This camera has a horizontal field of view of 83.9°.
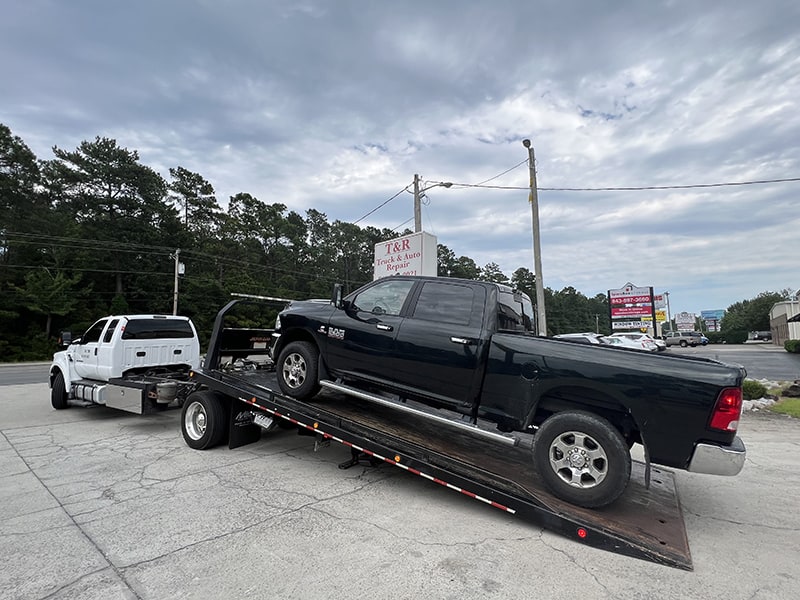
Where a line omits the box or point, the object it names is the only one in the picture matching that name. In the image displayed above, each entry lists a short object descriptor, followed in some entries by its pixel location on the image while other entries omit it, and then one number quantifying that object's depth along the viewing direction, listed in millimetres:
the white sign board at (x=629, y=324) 45472
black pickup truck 3389
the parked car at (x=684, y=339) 53078
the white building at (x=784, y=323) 45438
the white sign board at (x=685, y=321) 83875
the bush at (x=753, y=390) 10281
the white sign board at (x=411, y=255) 11109
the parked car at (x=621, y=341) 26800
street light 17281
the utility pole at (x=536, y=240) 14164
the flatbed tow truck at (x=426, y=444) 3441
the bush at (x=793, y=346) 34156
